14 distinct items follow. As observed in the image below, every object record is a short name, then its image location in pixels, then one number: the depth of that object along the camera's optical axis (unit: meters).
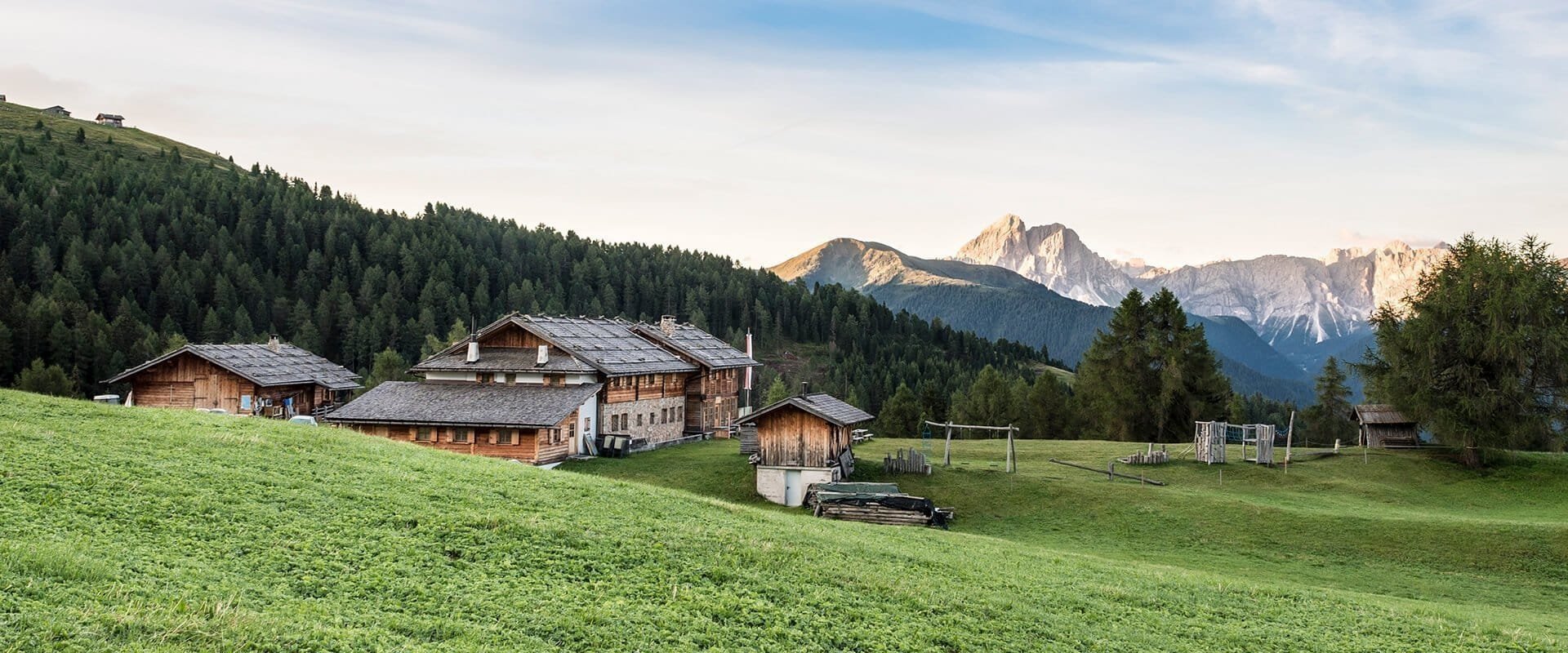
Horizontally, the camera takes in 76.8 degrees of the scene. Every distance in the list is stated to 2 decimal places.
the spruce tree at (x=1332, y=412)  97.81
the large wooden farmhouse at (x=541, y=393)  52.22
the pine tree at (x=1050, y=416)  94.69
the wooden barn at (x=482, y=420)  51.50
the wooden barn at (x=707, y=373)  70.31
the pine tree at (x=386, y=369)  109.94
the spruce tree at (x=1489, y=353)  53.91
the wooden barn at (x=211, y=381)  59.41
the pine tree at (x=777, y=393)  108.61
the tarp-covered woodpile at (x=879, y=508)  38.38
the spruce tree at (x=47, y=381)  89.75
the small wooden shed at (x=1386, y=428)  62.25
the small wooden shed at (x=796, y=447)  45.69
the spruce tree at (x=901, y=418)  104.50
